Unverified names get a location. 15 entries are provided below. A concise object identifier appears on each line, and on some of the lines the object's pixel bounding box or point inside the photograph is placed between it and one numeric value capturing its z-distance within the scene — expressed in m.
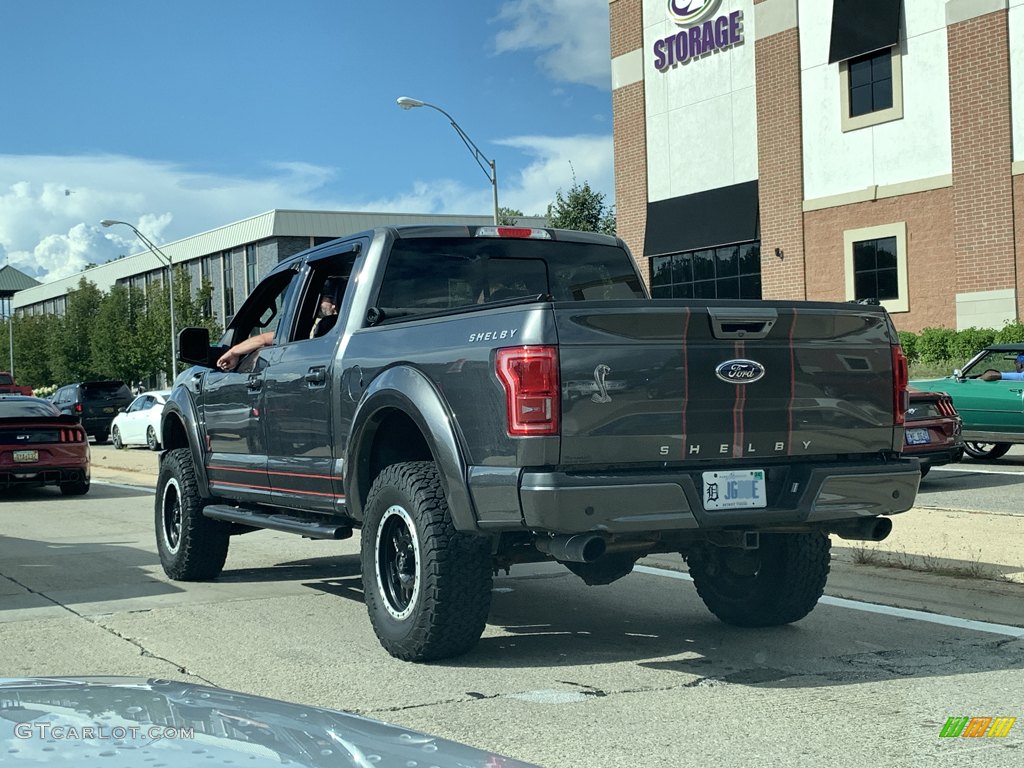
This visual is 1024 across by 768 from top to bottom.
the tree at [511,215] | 57.63
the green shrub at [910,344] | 27.86
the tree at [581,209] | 50.66
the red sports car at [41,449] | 17.80
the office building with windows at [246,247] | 70.19
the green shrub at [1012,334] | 25.72
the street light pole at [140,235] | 45.03
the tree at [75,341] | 74.94
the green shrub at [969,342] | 26.44
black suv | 37.91
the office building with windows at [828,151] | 27.14
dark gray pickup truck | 5.46
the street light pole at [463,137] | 28.67
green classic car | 16.72
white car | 31.83
